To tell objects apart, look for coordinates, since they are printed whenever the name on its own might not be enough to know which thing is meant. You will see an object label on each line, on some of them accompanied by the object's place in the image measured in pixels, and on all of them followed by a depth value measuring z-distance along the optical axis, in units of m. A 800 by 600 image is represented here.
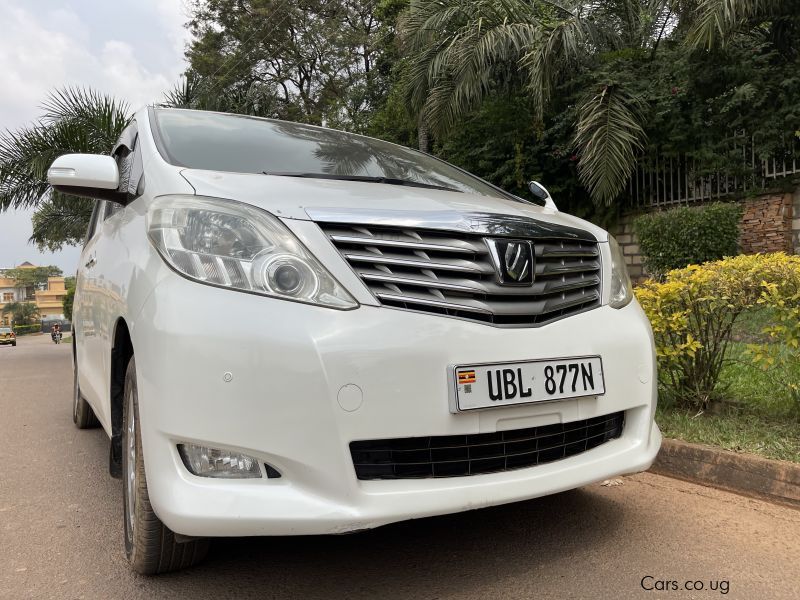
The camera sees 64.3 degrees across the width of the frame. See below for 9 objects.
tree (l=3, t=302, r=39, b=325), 85.31
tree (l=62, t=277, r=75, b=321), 34.61
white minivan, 1.63
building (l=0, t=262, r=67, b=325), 99.38
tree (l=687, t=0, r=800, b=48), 6.66
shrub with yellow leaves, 2.98
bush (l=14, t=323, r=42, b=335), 80.18
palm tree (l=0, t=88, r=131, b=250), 10.59
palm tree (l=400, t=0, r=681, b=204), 8.32
